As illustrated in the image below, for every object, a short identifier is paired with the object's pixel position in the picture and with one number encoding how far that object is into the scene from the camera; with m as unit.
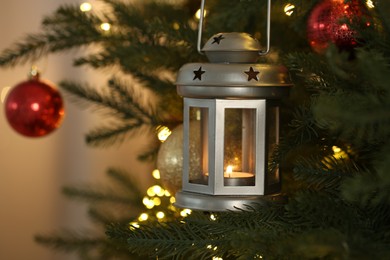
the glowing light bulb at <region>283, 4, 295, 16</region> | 1.10
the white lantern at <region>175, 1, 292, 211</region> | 1.03
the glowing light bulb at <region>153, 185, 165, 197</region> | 1.40
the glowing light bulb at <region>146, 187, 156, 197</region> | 1.40
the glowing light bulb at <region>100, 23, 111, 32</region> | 1.34
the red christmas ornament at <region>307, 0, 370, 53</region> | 1.04
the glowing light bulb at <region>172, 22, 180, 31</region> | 1.25
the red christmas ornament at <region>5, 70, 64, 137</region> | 1.53
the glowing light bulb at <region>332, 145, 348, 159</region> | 1.07
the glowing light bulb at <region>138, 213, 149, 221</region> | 1.30
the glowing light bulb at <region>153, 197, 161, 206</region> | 1.39
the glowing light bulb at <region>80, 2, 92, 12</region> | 1.40
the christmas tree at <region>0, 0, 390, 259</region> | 0.84
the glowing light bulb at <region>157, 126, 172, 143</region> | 1.31
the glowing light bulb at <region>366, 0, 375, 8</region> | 1.04
